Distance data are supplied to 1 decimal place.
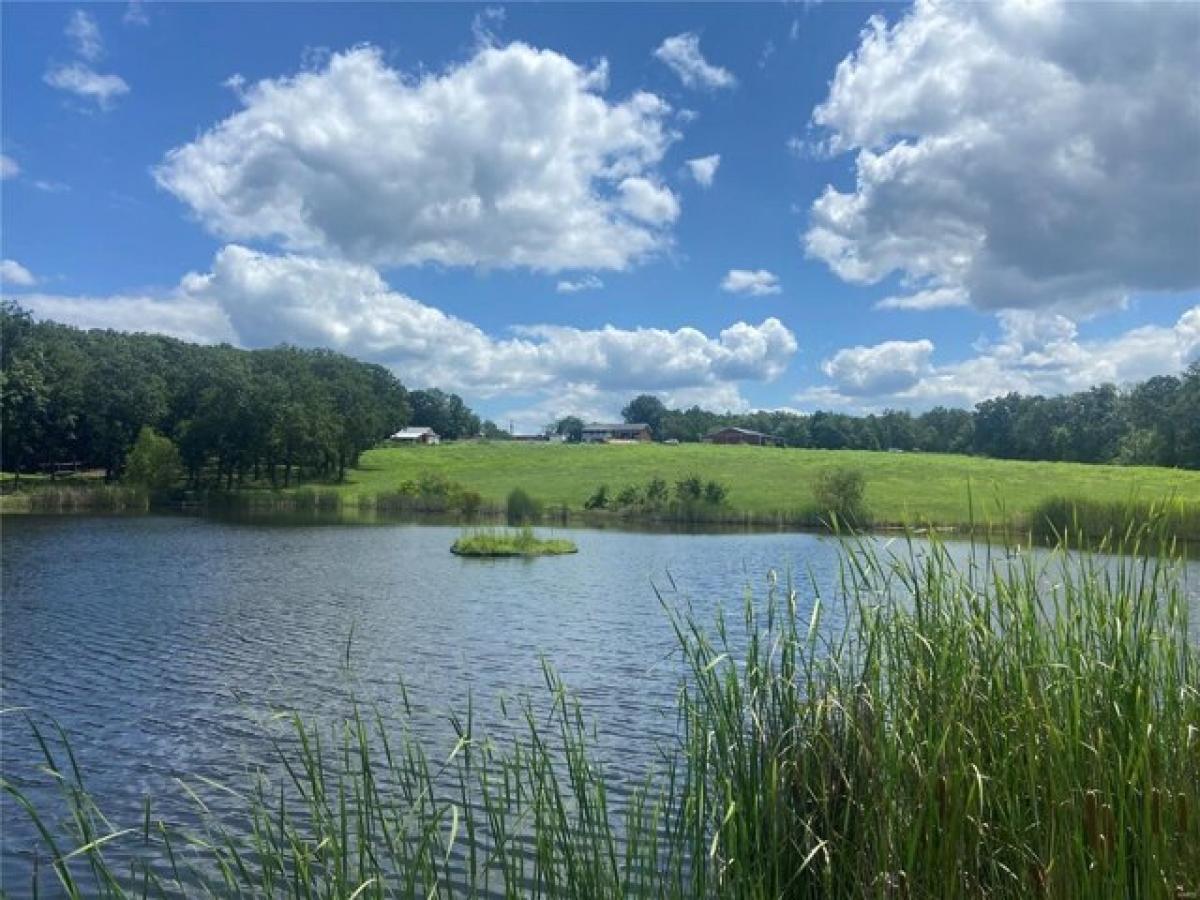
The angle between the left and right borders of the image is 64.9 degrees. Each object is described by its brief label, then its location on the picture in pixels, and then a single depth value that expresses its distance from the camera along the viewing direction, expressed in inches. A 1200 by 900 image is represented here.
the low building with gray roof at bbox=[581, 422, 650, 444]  6584.6
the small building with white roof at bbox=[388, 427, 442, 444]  5792.3
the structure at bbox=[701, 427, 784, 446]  5892.7
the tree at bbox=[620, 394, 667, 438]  7431.1
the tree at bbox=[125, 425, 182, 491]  2913.4
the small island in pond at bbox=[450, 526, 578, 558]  1688.0
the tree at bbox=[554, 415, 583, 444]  6994.1
